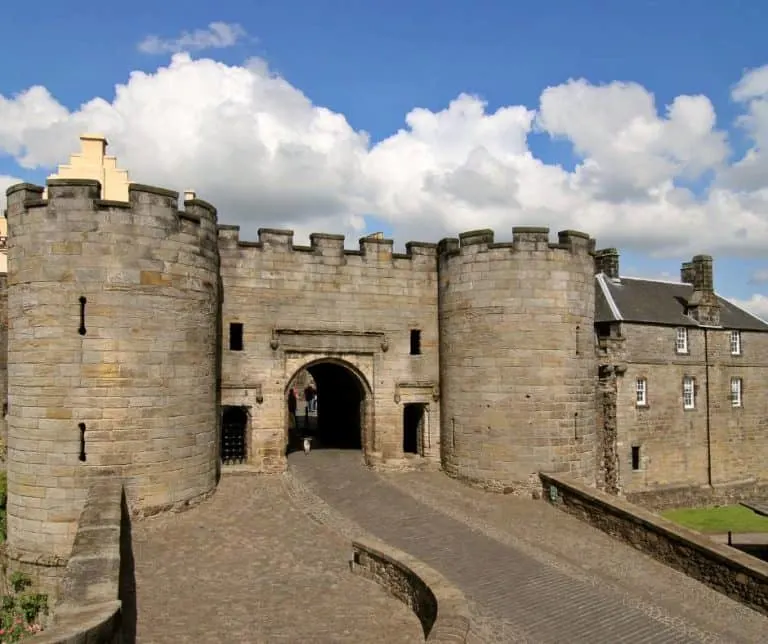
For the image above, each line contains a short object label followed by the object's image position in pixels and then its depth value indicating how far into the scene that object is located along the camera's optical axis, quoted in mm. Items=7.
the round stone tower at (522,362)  18172
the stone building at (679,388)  25047
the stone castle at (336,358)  13914
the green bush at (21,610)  11969
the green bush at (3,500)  16184
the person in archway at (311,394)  36931
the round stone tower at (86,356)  13734
